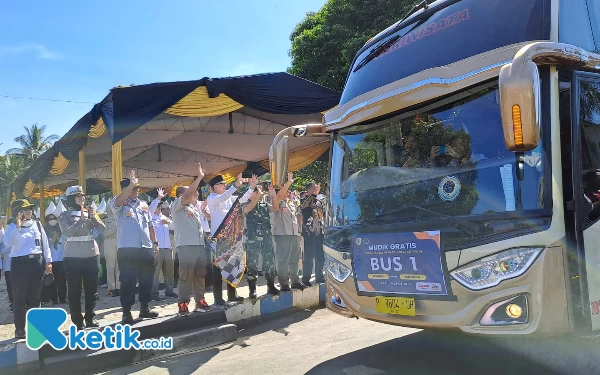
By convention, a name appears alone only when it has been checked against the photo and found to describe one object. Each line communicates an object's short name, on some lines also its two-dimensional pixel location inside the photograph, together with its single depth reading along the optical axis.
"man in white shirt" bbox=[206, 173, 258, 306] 7.29
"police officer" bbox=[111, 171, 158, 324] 6.23
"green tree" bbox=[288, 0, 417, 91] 16.41
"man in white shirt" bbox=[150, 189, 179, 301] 9.42
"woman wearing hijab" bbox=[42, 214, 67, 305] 9.39
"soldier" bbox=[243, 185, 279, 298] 7.99
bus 3.45
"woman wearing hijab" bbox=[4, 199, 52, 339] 6.04
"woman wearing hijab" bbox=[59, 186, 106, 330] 6.13
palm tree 41.11
